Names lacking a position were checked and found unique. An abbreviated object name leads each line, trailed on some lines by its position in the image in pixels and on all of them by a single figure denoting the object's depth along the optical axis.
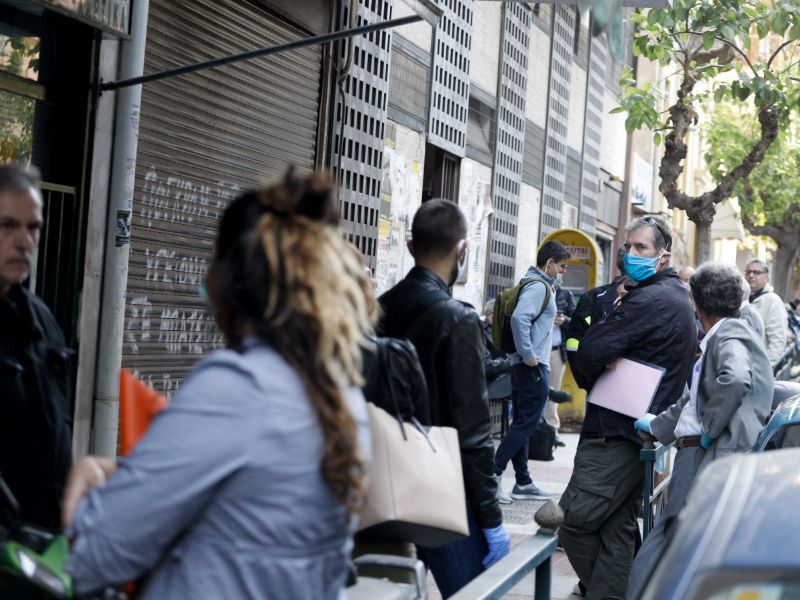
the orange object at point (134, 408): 2.51
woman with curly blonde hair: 2.11
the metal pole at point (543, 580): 4.02
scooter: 2.26
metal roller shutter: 7.99
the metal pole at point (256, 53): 6.80
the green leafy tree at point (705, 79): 12.16
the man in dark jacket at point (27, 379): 3.03
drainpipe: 7.22
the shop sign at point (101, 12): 6.44
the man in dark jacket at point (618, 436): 6.59
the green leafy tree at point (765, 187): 32.50
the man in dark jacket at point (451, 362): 4.47
